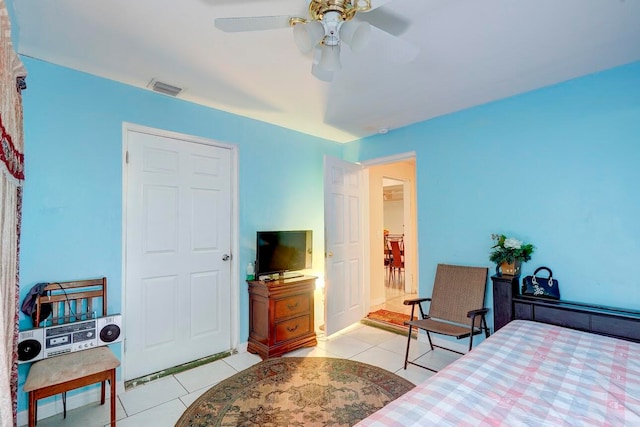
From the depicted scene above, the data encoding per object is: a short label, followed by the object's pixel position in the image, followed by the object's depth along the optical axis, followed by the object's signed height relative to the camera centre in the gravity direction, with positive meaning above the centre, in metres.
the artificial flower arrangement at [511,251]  2.61 -0.27
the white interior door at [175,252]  2.58 -0.27
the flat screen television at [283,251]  3.07 -0.32
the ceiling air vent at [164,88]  2.46 +1.09
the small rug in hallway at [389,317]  3.98 -1.31
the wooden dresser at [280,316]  2.96 -0.95
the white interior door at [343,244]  3.44 -0.29
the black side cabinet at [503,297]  2.53 -0.65
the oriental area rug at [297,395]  2.04 -1.30
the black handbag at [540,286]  2.47 -0.55
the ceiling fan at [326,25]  1.33 +0.86
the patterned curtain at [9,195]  1.19 +0.15
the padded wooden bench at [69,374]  1.75 -0.90
